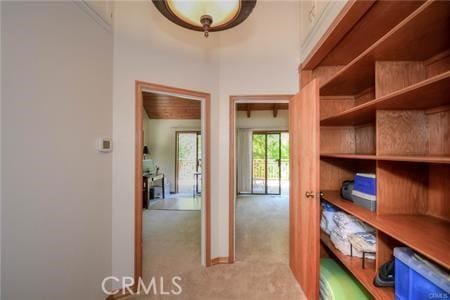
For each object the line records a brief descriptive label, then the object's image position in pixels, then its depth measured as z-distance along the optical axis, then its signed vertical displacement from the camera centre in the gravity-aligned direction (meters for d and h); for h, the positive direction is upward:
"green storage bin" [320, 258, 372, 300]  1.70 -1.10
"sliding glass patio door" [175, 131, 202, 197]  7.11 -0.32
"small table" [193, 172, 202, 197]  6.79 -1.09
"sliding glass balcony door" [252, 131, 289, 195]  6.79 -0.38
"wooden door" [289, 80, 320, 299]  1.74 -0.35
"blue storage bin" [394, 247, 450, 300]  1.00 -0.63
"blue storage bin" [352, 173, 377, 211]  1.59 -0.32
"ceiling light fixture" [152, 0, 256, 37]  1.18 +0.78
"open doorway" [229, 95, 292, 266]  5.27 -0.37
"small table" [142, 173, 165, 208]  5.05 -0.77
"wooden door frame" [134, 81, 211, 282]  2.06 -0.11
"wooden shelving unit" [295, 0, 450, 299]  1.05 +0.21
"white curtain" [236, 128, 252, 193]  6.86 -0.34
